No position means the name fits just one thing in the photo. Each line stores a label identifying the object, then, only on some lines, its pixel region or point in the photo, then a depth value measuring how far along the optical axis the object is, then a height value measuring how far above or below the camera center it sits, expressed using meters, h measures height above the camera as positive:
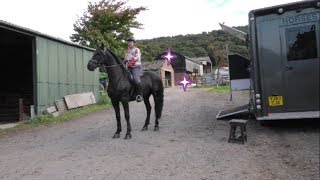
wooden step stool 8.46 -0.60
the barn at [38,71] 15.95 +1.84
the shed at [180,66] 67.56 +6.42
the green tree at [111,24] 28.42 +6.23
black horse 9.80 +0.64
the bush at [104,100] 21.04 +0.28
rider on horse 10.34 +1.13
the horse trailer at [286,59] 8.78 +0.91
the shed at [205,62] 79.62 +8.26
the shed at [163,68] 53.71 +4.96
